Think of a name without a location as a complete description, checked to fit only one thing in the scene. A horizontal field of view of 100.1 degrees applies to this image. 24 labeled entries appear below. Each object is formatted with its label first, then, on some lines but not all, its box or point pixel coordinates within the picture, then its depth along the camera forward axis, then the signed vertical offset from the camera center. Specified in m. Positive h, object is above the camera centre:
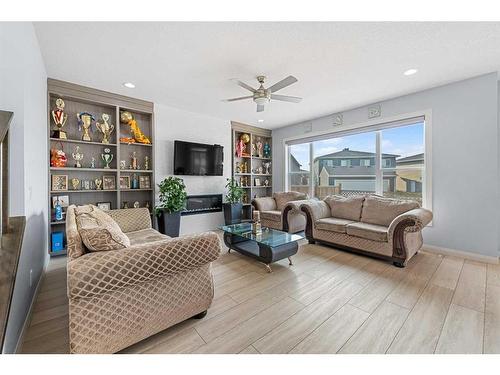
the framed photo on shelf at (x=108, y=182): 3.53 +0.05
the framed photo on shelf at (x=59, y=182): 3.10 +0.06
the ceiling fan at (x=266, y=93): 2.43 +1.16
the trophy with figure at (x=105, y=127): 3.46 +0.98
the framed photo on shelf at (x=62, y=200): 3.10 -0.21
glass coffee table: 2.57 -0.80
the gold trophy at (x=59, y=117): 3.07 +1.01
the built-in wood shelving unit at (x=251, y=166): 5.28 +0.50
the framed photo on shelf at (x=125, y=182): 3.69 +0.06
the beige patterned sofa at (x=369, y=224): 2.67 -0.63
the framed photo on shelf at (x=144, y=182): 3.90 +0.06
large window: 3.63 +0.43
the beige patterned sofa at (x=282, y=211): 4.23 -0.60
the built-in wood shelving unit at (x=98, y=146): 3.12 +0.68
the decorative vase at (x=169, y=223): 3.78 -0.69
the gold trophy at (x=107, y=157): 3.54 +0.49
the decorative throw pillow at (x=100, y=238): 1.30 -0.34
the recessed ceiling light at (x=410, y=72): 2.72 +1.47
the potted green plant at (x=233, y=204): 4.77 -0.46
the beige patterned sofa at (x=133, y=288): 1.21 -0.69
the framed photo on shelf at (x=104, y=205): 3.49 -0.32
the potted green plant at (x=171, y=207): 3.79 -0.41
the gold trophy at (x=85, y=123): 3.32 +1.01
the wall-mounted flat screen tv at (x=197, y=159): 4.18 +0.55
